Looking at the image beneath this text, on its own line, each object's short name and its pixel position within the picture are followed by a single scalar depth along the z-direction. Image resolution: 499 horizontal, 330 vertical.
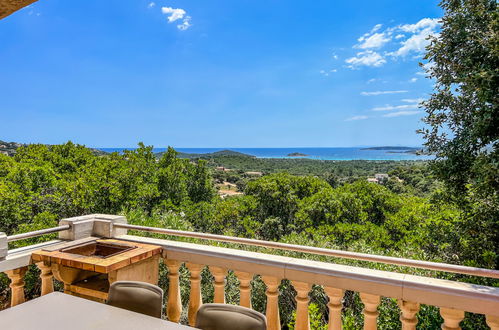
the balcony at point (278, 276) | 1.72
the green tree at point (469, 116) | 3.60
